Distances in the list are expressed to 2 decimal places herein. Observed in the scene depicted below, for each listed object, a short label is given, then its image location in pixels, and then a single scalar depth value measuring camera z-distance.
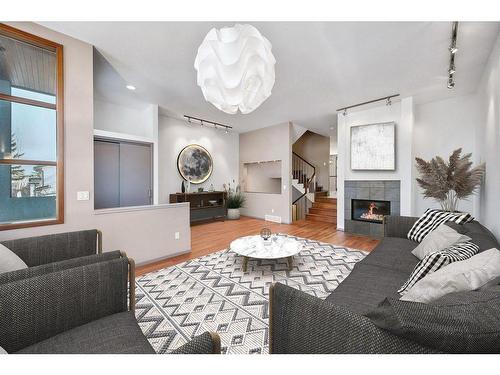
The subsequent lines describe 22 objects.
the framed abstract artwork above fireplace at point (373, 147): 4.48
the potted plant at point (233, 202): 6.86
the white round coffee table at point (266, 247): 2.78
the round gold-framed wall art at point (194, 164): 6.00
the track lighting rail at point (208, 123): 5.67
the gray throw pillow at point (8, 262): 1.27
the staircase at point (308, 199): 6.32
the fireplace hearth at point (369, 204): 4.51
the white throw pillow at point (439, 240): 1.85
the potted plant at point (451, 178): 2.96
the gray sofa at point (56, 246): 1.71
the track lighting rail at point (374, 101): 4.14
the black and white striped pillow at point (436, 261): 1.36
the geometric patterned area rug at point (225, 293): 1.69
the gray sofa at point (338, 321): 0.72
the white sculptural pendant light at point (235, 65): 1.61
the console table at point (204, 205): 5.86
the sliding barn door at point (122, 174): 4.23
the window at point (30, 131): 2.12
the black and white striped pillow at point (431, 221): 2.40
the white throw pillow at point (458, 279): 0.99
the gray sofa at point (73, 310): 0.99
